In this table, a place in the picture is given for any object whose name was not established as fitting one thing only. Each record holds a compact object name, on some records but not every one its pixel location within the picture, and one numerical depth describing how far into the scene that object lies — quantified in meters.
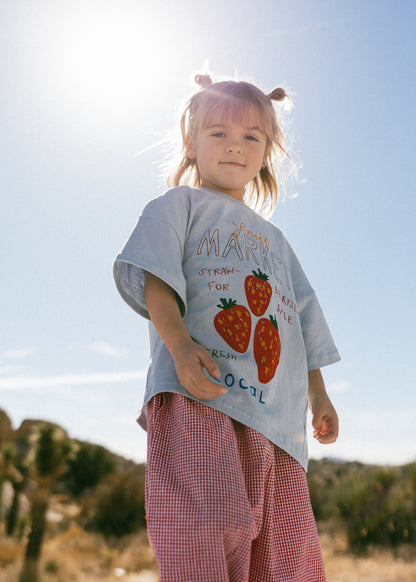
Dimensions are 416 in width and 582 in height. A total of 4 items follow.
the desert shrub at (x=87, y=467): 23.52
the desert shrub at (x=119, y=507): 19.89
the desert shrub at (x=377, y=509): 13.43
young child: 1.24
